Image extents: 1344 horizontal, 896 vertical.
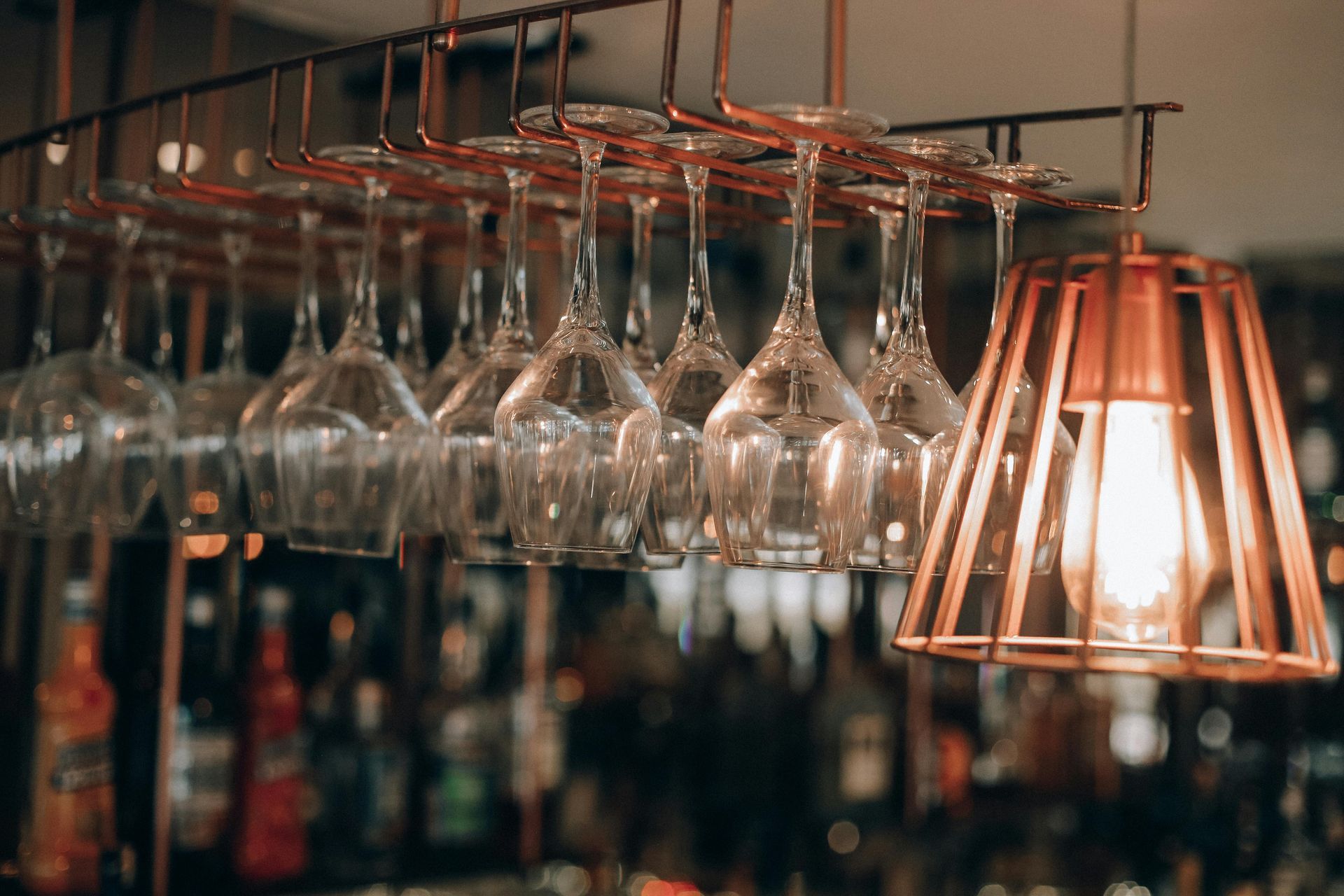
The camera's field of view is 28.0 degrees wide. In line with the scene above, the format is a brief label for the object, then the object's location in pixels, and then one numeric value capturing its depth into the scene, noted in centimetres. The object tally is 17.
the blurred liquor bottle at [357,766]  286
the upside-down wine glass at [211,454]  170
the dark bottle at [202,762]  255
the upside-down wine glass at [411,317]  168
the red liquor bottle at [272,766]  266
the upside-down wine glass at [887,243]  148
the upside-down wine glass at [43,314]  175
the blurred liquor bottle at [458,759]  297
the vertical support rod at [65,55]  196
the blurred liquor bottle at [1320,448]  379
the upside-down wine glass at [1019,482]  136
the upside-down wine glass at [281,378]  160
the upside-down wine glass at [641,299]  153
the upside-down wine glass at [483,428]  146
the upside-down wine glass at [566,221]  160
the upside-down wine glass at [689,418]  141
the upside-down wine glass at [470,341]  159
